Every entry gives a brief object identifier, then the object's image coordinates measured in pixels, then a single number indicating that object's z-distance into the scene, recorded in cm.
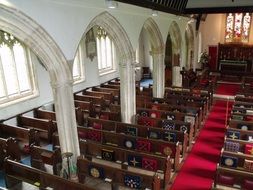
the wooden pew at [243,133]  715
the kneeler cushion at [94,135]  733
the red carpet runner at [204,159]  627
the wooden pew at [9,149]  669
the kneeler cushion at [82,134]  768
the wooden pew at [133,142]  643
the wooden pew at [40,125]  817
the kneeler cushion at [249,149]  646
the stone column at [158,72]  1168
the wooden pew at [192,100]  983
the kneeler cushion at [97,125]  822
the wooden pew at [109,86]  1362
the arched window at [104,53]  1479
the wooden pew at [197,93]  1135
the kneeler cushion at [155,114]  899
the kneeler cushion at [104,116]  915
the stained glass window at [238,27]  1894
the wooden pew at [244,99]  1020
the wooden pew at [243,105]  954
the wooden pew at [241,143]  661
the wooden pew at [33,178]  491
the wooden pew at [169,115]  839
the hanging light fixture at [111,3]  640
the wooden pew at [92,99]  1088
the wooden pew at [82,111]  928
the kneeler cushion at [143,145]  668
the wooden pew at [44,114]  929
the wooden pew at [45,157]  599
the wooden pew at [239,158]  584
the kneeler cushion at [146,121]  838
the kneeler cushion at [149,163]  574
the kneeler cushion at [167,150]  643
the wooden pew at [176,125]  771
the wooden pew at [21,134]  739
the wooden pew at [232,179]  504
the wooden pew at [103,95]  1137
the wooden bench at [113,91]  1152
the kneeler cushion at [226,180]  523
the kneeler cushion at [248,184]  501
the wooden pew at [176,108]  900
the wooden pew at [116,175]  499
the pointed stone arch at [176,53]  1442
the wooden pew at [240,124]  775
